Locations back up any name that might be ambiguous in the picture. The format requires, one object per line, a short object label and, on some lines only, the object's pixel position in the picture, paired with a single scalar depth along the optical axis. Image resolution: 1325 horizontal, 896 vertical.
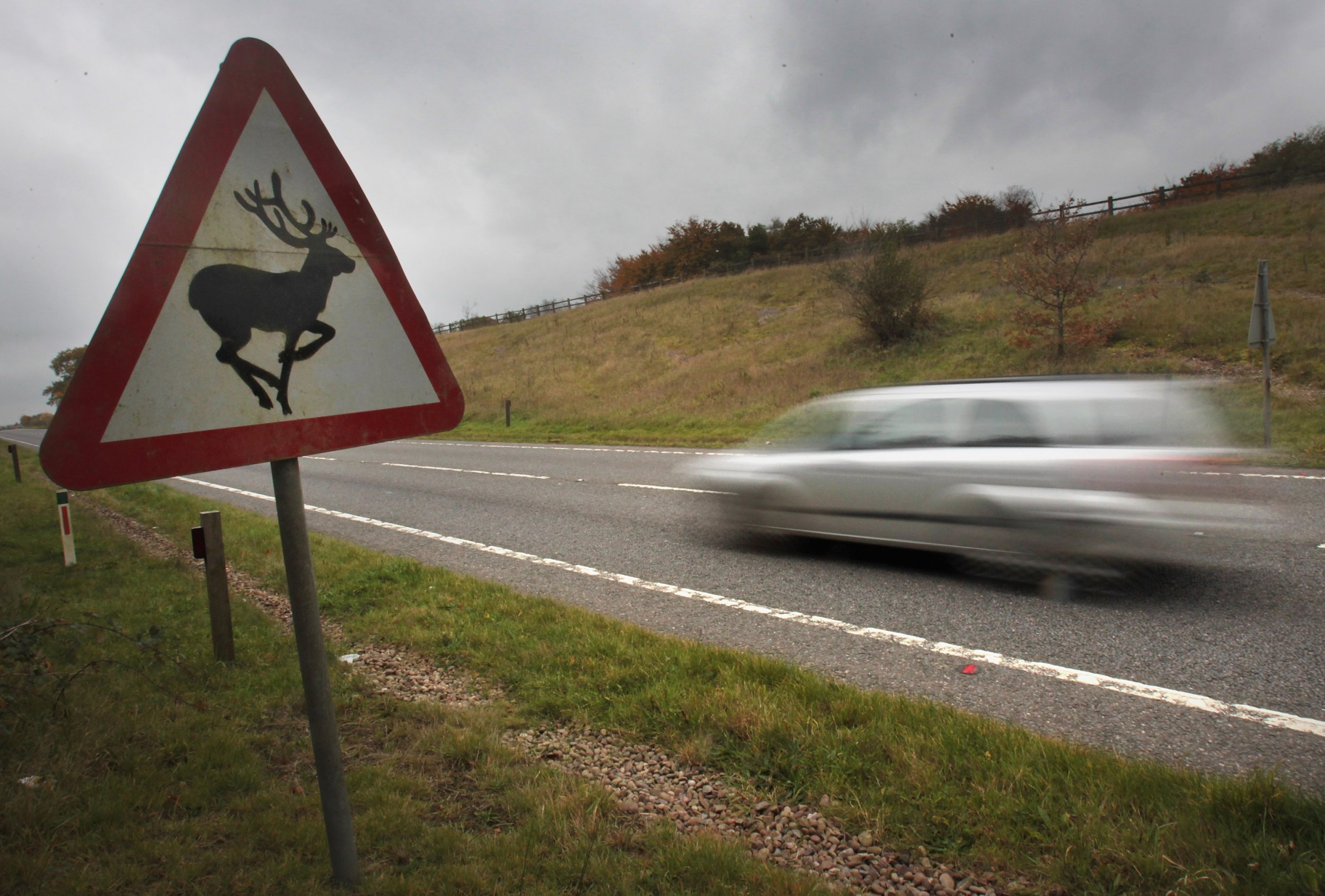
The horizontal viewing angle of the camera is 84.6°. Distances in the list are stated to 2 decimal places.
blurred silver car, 5.16
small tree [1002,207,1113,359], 19.78
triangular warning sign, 1.68
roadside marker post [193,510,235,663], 4.31
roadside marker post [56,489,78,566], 7.05
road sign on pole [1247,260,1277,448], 11.73
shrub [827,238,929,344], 24.64
